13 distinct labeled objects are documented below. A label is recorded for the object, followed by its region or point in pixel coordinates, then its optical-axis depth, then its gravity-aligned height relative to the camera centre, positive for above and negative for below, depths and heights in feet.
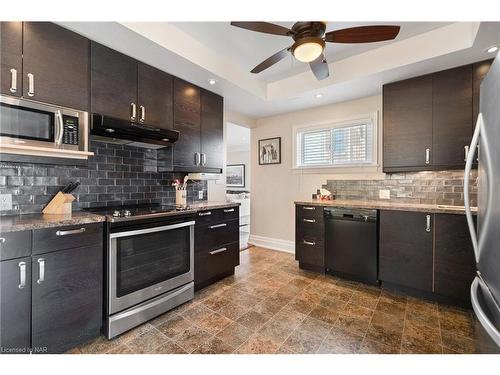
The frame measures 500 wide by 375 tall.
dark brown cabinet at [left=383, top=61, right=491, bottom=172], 7.77 +2.62
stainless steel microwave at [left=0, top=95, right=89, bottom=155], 5.09 +1.48
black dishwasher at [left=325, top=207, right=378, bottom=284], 8.64 -2.20
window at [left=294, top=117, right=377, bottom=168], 10.75 +2.25
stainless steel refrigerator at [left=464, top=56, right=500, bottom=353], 2.94 -0.49
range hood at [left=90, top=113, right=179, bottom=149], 6.31 +1.68
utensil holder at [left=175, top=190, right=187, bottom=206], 9.30 -0.41
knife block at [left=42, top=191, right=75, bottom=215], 6.11 -0.50
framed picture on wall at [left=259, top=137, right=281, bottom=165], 13.67 +2.28
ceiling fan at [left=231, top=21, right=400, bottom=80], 5.29 +3.74
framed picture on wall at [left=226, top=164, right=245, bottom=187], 27.58 +1.53
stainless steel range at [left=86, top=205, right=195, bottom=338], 5.77 -2.19
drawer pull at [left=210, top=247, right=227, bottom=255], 8.68 -2.48
